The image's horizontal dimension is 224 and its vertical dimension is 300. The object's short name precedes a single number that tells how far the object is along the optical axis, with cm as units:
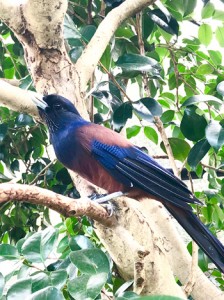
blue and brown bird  138
